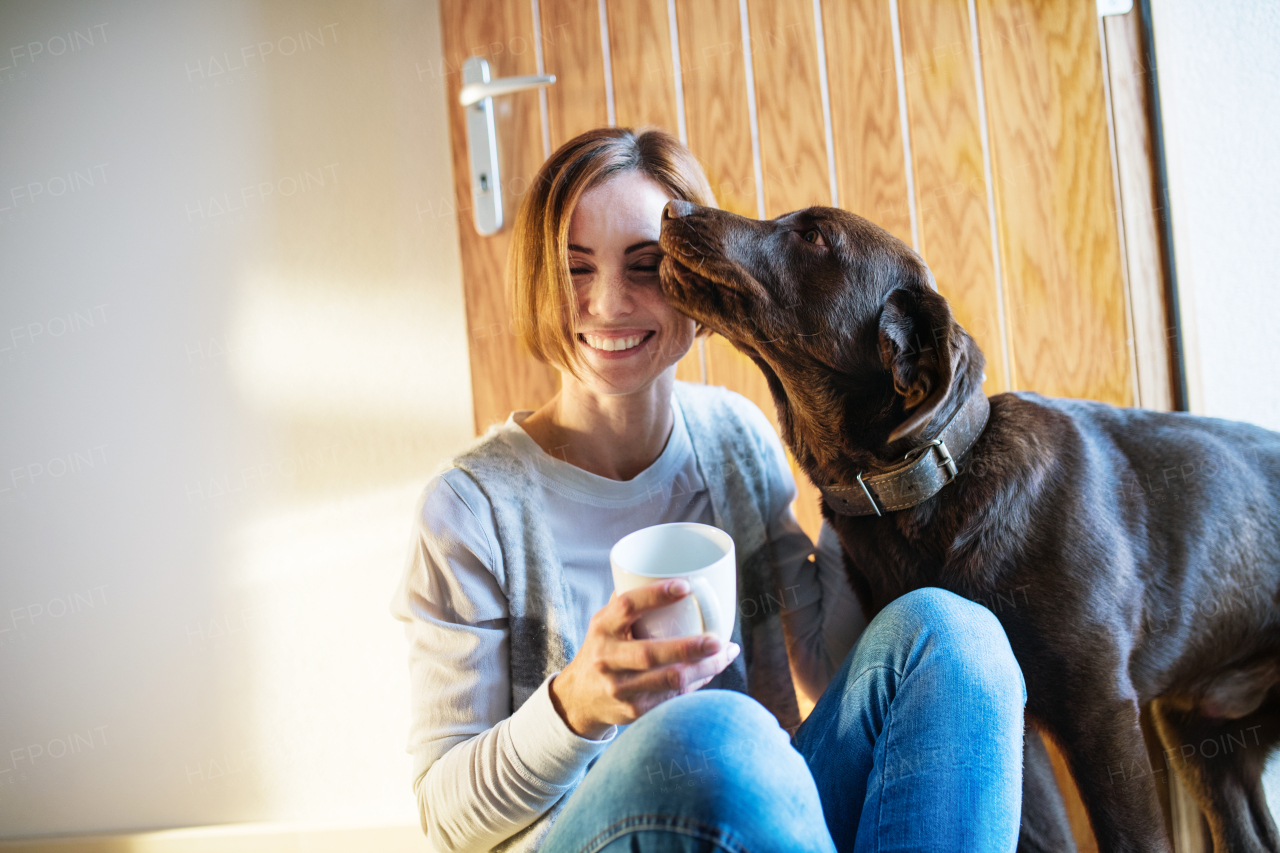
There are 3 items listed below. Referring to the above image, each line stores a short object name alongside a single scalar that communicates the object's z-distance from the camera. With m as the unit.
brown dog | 0.91
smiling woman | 0.61
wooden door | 1.35
